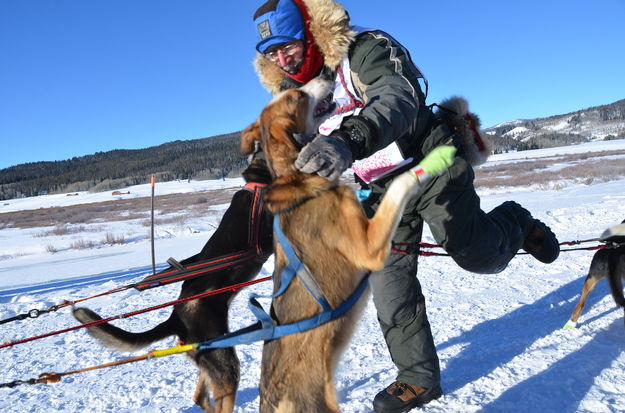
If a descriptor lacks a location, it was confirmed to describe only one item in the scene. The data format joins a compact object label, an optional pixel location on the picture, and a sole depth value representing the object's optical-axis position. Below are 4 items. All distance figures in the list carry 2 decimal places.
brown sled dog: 1.91
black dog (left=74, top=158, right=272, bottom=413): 2.66
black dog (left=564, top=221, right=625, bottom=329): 3.74
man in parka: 2.23
